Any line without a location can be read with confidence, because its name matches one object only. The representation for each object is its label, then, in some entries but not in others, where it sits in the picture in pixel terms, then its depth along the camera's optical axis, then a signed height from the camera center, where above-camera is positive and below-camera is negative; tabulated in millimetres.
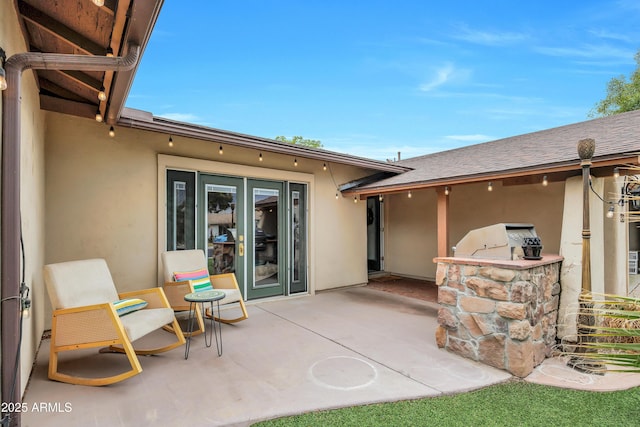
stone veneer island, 3229 -990
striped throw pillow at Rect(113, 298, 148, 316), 3454 -948
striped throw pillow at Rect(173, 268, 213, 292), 4585 -858
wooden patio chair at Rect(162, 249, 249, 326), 4461 -872
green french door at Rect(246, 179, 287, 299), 6105 -384
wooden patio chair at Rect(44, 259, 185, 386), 2953 -953
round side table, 3803 -947
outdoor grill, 3713 -299
